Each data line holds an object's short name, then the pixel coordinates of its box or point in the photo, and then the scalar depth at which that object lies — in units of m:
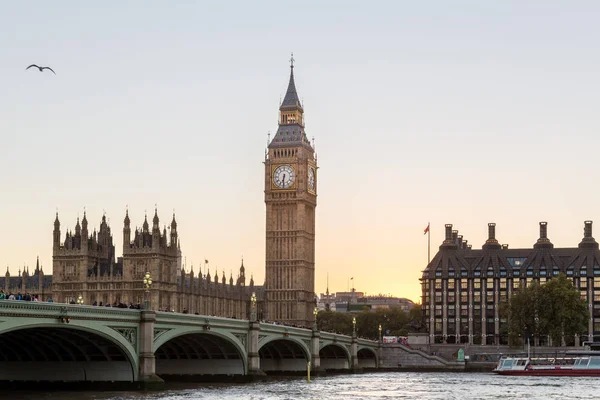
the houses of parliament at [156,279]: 156.88
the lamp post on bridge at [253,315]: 96.56
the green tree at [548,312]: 157.25
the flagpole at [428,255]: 194.50
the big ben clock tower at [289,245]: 194.25
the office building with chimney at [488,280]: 184.88
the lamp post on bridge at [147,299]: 78.10
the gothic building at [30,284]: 162.62
